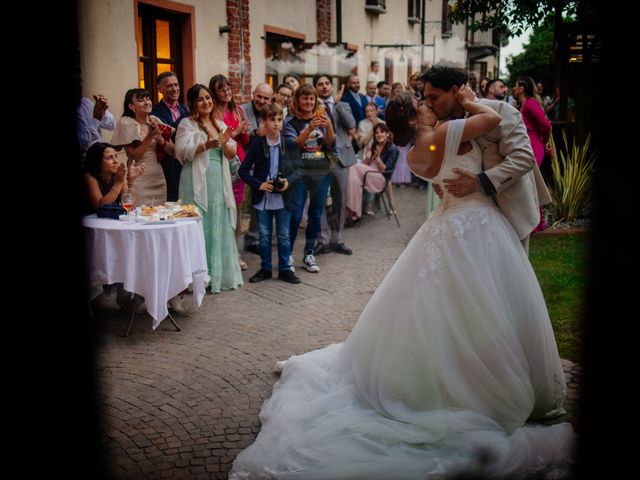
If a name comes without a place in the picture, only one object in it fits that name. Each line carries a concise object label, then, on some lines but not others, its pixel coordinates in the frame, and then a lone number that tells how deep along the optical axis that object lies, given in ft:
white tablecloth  15.80
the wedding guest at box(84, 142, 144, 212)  17.08
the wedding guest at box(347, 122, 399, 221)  31.12
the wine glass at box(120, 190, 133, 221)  16.43
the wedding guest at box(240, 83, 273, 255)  24.34
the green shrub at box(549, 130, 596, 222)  28.60
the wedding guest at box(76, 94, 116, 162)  19.69
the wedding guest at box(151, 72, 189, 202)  21.12
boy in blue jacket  21.04
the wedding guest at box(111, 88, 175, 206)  20.25
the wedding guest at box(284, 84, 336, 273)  22.03
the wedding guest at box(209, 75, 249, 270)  21.35
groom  10.66
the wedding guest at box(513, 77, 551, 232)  24.63
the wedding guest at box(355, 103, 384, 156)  32.86
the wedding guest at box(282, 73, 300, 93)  28.92
